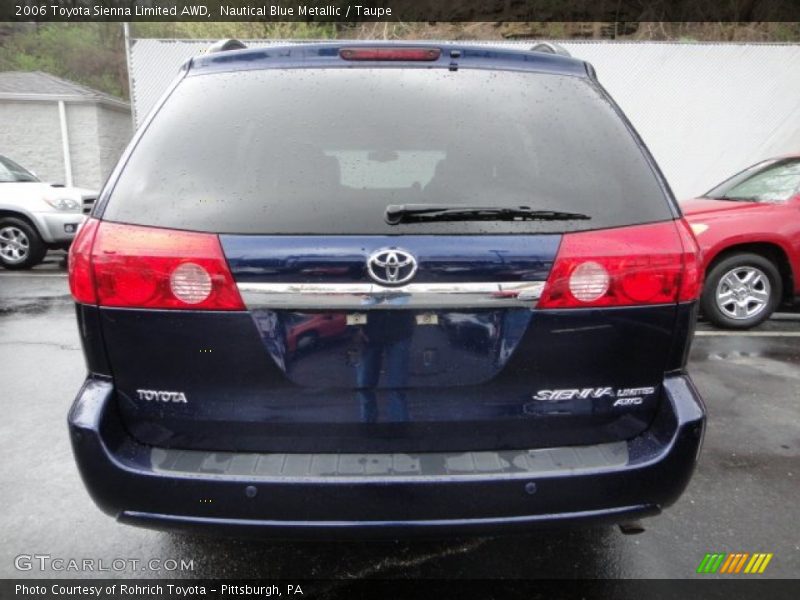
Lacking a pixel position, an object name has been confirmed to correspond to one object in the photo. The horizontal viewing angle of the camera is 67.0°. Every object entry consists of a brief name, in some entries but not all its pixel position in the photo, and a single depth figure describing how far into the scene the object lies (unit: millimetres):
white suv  8766
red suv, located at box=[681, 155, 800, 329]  5684
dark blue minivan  1672
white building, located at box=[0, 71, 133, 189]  16078
